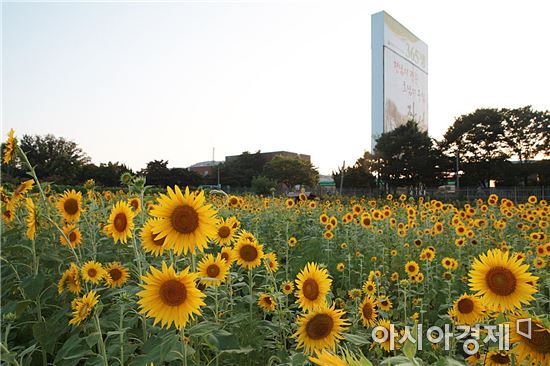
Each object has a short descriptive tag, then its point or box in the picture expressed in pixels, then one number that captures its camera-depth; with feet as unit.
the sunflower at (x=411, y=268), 10.72
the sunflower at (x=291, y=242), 14.08
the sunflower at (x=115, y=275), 6.66
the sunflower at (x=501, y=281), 5.04
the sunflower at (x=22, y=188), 7.52
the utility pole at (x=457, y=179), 109.91
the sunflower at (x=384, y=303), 8.32
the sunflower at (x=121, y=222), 6.19
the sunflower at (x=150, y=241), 5.38
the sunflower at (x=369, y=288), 8.56
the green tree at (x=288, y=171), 178.29
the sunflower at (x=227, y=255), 7.19
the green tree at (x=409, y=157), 116.16
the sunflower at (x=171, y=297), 4.15
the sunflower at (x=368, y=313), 7.00
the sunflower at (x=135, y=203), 8.89
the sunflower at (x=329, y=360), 1.40
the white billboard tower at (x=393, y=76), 126.93
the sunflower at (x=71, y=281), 5.64
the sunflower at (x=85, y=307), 4.82
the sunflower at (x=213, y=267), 6.34
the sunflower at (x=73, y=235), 7.31
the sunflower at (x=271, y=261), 7.94
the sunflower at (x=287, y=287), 7.50
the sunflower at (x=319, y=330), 5.07
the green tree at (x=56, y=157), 129.90
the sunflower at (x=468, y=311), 6.46
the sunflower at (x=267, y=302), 7.24
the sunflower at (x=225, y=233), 7.71
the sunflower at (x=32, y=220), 6.24
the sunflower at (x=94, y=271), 6.18
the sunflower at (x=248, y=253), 7.29
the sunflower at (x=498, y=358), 4.54
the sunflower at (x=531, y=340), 3.42
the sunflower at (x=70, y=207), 7.69
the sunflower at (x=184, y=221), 4.59
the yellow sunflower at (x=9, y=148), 7.14
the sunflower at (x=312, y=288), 5.64
